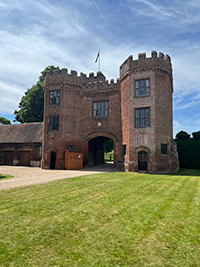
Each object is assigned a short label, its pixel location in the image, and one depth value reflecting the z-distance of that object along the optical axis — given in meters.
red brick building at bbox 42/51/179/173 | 19.25
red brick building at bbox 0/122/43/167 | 27.27
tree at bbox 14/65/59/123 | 37.78
